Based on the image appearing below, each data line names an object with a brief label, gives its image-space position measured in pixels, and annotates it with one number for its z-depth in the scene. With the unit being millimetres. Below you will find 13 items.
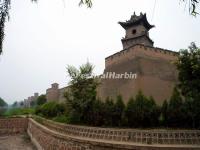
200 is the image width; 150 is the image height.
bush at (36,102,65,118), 16703
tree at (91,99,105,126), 12031
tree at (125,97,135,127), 11195
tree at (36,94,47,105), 31316
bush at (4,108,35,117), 21172
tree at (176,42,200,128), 10148
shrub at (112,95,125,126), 11607
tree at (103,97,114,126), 11719
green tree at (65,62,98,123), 12750
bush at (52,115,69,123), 13539
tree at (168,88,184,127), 10416
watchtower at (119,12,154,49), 23922
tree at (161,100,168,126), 10711
